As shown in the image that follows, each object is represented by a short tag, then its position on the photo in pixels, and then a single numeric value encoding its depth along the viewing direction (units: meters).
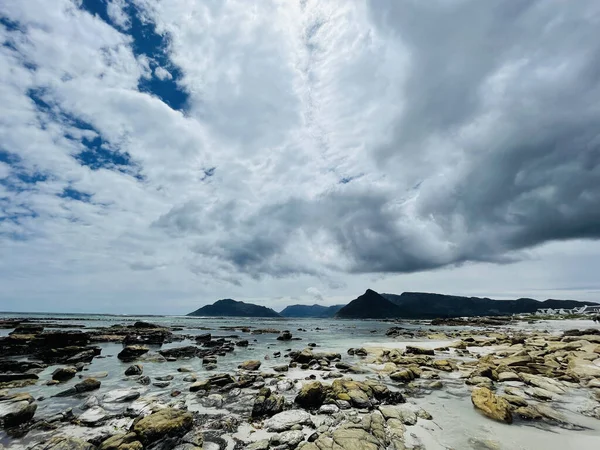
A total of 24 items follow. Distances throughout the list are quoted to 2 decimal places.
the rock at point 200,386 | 19.42
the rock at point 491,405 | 13.55
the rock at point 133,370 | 24.55
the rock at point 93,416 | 13.51
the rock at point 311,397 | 15.89
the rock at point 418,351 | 35.03
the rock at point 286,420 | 12.76
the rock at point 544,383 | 17.93
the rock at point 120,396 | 16.69
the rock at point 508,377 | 20.62
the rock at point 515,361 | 24.30
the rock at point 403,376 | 21.61
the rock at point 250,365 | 27.56
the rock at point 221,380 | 20.39
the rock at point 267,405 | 14.58
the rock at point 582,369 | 20.56
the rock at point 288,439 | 11.15
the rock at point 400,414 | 13.41
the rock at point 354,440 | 10.20
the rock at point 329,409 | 14.45
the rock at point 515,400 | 14.85
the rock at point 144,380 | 21.38
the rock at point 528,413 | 13.61
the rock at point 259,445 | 10.93
